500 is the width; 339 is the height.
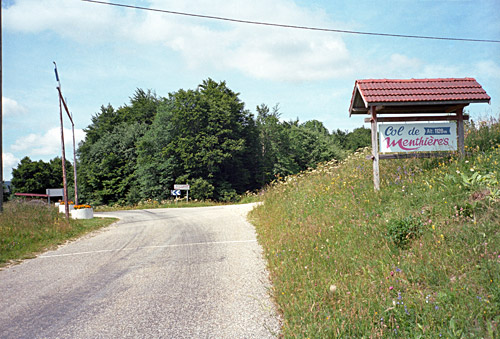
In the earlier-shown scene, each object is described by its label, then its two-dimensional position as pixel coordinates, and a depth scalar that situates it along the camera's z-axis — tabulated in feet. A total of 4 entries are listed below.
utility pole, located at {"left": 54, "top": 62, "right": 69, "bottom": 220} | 46.91
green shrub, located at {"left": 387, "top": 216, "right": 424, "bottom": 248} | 17.84
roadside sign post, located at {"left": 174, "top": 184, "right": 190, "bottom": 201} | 103.86
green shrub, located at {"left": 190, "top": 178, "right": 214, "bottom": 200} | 126.72
